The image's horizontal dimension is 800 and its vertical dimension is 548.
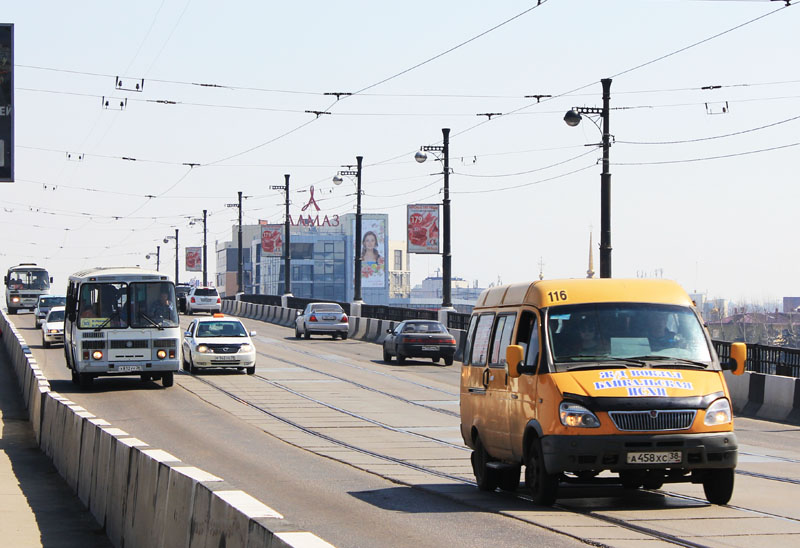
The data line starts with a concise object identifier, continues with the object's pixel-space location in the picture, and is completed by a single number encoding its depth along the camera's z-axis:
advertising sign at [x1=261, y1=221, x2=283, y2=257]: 111.31
